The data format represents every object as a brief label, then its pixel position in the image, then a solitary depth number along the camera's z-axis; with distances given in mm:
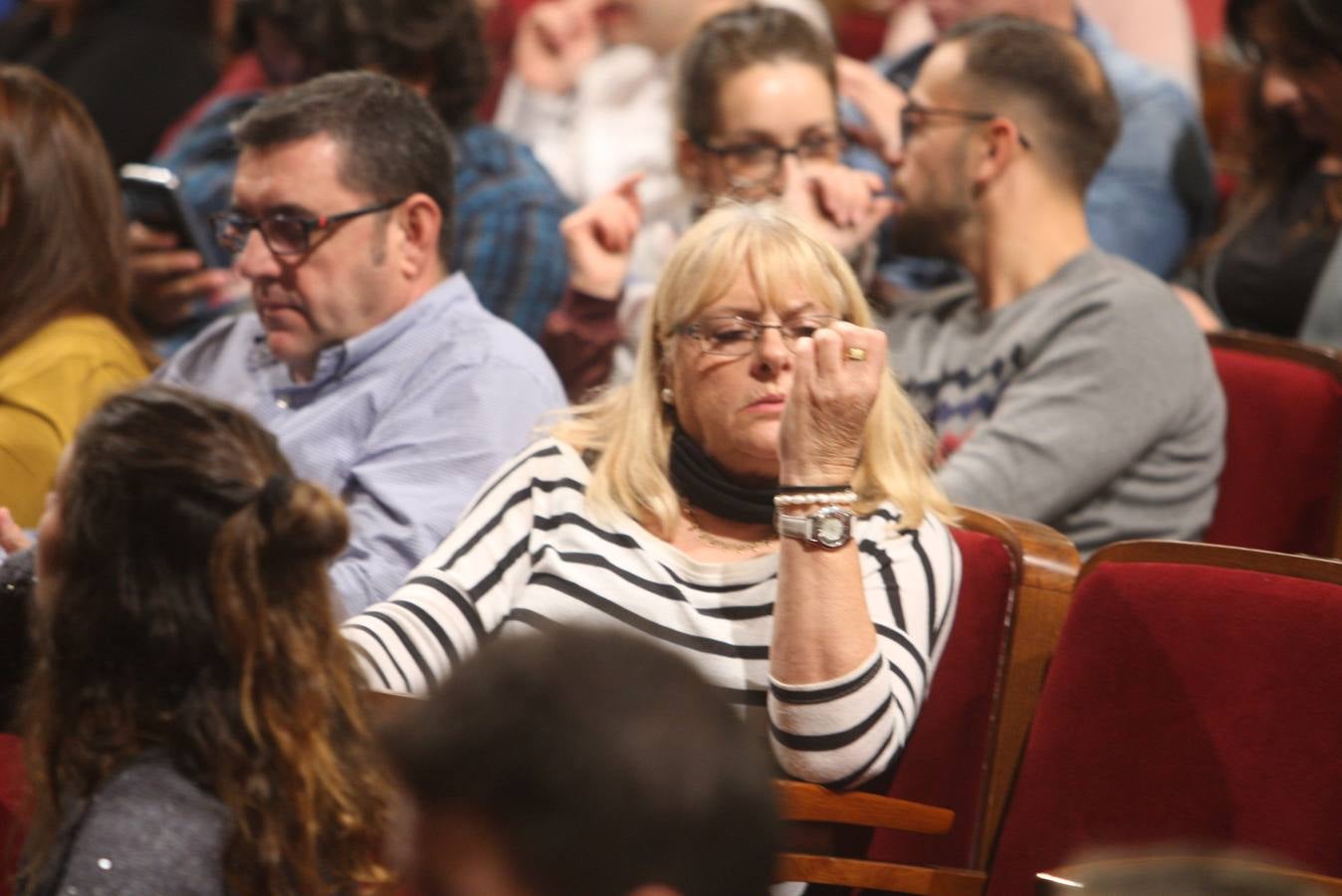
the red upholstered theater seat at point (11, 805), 5423
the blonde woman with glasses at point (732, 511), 5506
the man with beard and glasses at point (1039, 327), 5933
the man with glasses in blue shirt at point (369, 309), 5823
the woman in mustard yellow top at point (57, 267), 5912
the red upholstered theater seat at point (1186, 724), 5434
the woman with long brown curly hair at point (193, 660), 5277
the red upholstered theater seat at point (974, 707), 5575
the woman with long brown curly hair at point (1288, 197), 6227
